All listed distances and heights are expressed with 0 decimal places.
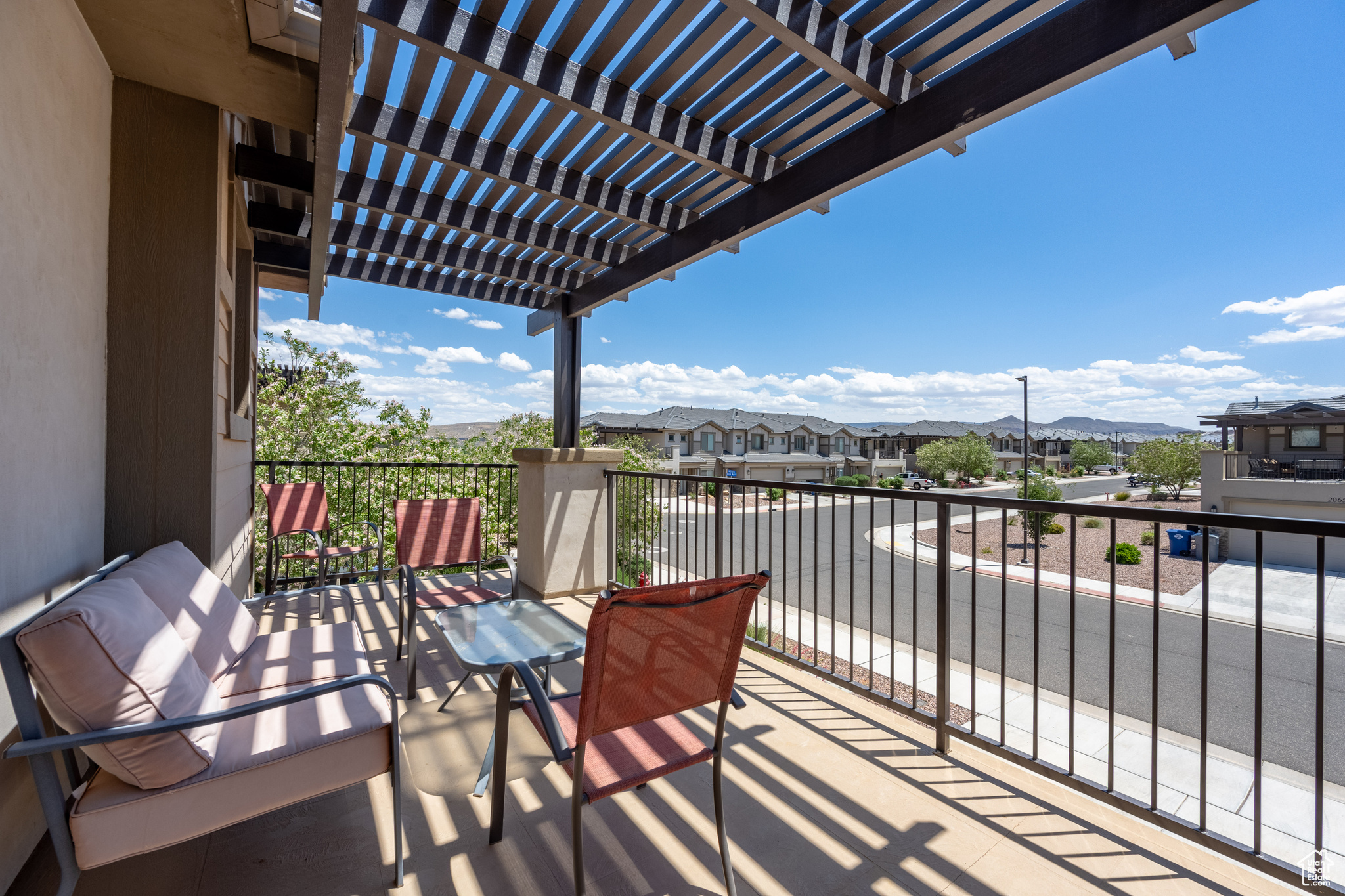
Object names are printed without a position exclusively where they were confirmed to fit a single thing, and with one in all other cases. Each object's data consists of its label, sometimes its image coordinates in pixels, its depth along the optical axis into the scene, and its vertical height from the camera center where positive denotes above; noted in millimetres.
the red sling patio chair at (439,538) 3389 -614
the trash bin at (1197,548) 18625 -3258
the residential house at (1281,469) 18281 -577
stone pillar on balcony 4414 -594
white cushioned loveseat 1177 -723
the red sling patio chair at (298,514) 4715 -610
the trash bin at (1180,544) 18141 -2994
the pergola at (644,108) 2072 +1621
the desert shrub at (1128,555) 14609 -2690
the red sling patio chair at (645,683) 1246 -582
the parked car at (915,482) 43781 -2589
